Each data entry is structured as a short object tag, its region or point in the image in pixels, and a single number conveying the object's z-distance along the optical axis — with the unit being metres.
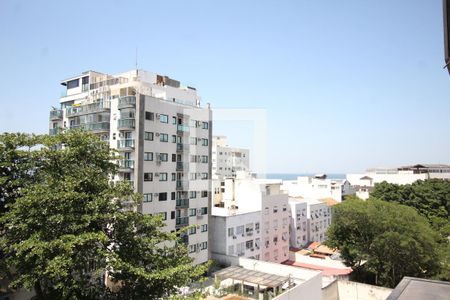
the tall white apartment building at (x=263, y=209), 40.28
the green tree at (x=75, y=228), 14.48
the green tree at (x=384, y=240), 31.27
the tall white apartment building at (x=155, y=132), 27.84
